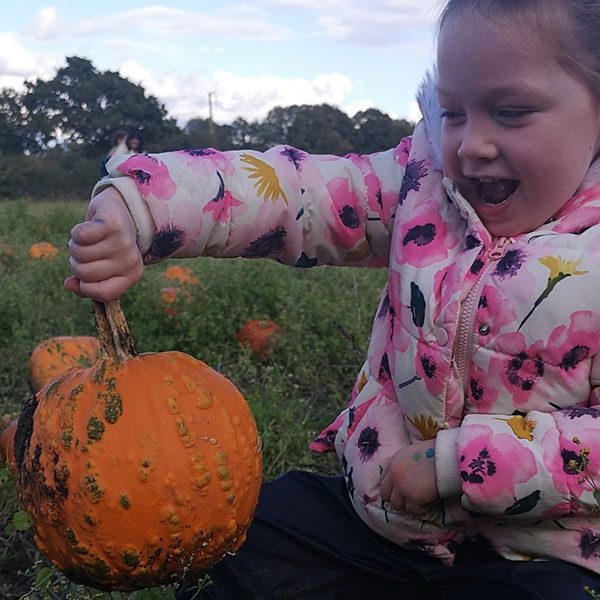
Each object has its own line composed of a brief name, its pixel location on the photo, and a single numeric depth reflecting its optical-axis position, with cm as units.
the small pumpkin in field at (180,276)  444
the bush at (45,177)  2816
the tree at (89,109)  3959
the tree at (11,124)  3859
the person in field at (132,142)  1250
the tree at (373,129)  2723
